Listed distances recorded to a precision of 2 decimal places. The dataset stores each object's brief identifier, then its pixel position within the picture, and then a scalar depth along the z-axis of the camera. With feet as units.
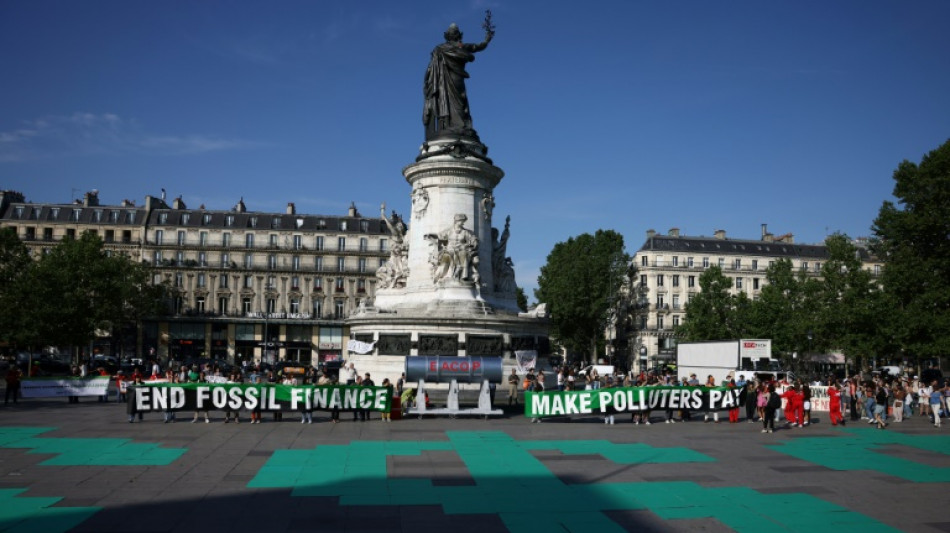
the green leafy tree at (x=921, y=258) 144.36
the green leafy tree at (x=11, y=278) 163.63
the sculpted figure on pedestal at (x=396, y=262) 118.73
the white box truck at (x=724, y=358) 144.36
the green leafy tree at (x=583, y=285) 253.65
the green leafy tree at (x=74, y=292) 166.09
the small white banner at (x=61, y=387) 104.01
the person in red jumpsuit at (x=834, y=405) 87.71
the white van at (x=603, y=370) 188.96
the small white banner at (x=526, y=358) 98.99
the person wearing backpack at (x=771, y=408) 75.56
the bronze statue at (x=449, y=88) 119.55
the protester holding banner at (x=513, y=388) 94.99
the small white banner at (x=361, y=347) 107.76
